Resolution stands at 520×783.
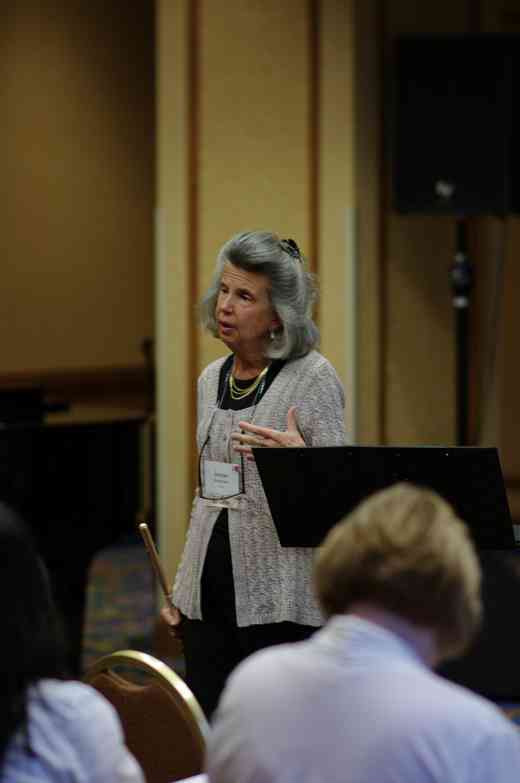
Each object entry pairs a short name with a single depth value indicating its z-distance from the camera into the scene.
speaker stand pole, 10.82
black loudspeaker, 9.93
